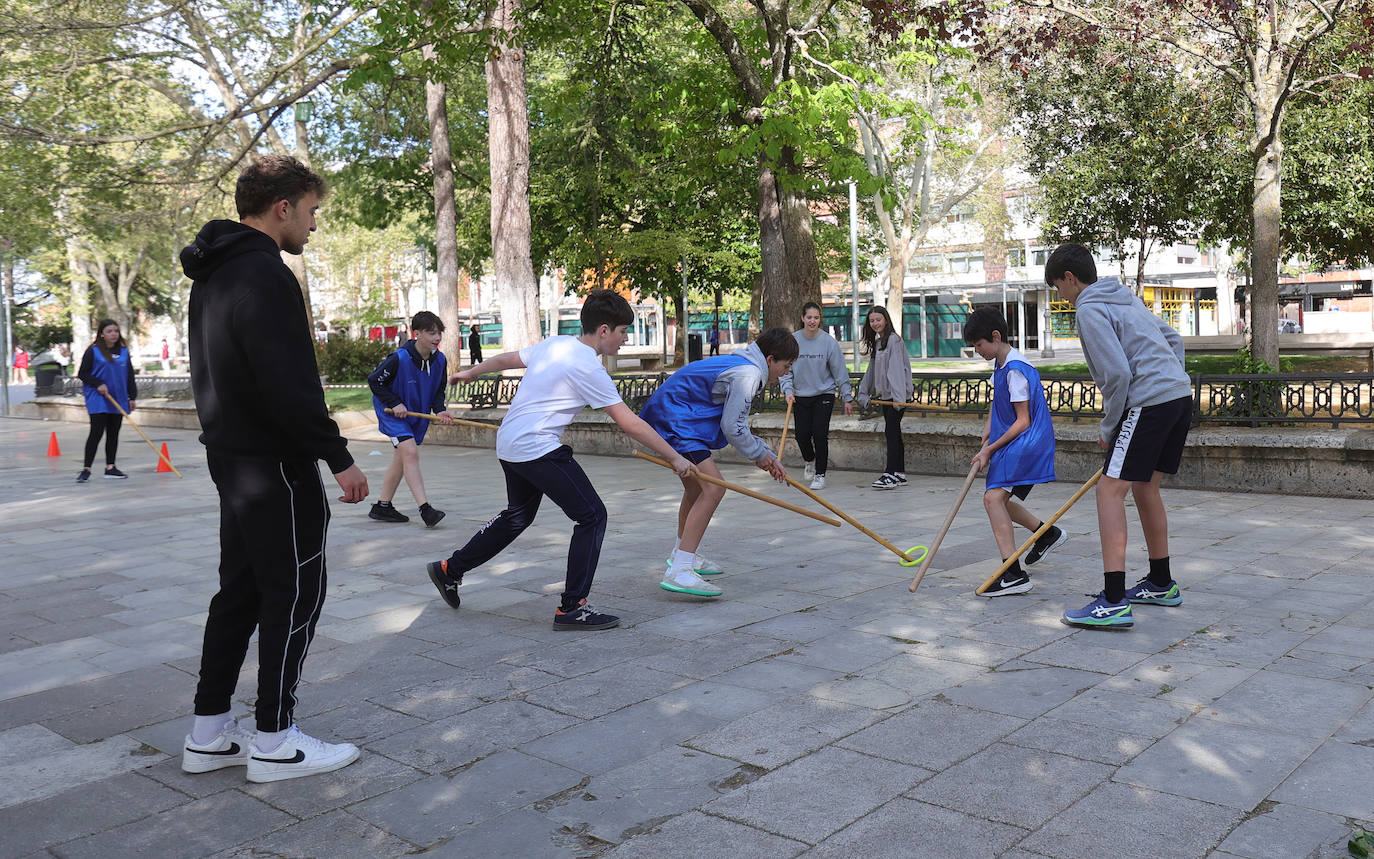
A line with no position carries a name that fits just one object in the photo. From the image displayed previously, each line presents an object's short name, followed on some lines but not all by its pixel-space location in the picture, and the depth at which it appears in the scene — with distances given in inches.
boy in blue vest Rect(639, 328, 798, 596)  229.0
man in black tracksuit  133.1
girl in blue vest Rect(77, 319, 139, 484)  492.4
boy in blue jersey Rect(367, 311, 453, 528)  334.0
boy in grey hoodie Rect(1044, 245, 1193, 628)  202.5
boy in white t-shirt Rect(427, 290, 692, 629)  204.2
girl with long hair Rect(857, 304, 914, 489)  417.1
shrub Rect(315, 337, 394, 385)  1158.3
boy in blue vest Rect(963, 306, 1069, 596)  236.2
